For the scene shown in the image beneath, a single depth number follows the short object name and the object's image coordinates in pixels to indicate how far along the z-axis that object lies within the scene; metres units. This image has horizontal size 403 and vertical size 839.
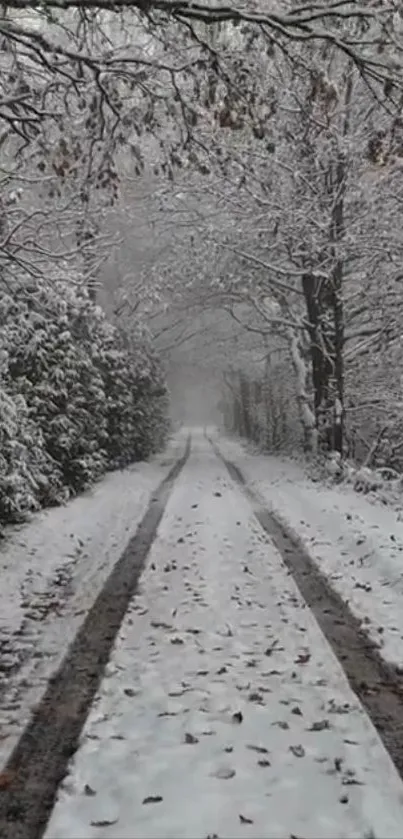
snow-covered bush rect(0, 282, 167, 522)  12.56
